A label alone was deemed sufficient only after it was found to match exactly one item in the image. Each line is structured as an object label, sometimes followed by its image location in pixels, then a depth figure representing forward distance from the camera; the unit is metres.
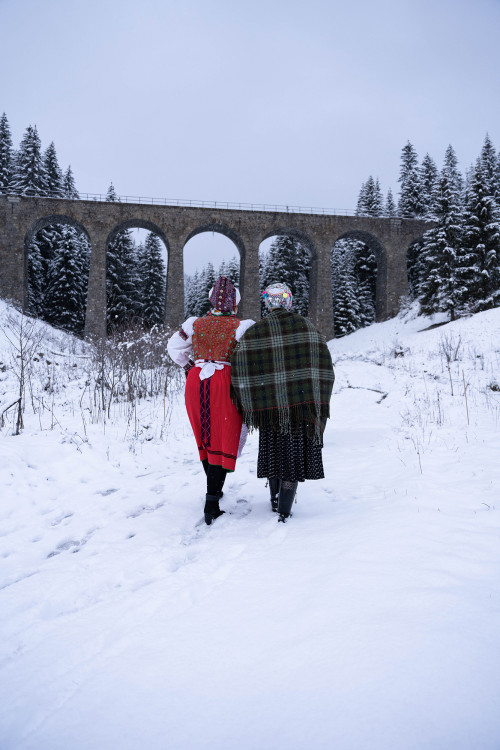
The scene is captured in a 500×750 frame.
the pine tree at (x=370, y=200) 32.16
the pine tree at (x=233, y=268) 38.95
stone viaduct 24.50
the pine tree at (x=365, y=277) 32.09
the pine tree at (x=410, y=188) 30.91
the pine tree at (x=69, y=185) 31.78
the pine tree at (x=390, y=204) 36.19
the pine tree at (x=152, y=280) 34.03
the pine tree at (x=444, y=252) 20.06
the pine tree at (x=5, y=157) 28.00
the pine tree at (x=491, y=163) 28.22
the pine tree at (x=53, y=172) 29.98
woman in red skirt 3.04
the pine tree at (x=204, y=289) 40.59
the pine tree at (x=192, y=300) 46.80
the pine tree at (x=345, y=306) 29.81
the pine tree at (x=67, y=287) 27.72
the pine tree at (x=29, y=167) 27.75
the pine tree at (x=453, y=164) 35.84
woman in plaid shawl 2.86
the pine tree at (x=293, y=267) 31.86
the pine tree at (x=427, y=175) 31.59
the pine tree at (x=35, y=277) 27.69
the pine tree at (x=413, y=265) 29.86
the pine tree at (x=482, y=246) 19.05
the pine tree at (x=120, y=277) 29.64
